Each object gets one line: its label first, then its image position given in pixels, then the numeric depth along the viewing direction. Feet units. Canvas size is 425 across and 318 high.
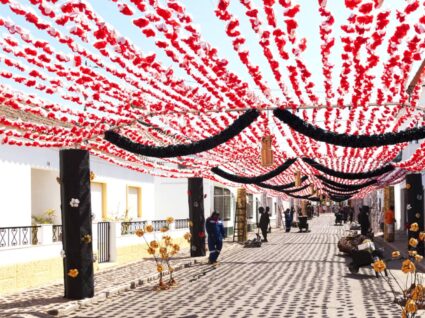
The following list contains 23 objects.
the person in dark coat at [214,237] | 69.92
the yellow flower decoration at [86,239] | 44.55
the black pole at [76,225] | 44.01
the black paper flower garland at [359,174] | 70.08
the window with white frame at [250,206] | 171.88
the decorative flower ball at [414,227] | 32.24
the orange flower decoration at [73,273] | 43.68
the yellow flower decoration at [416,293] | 25.59
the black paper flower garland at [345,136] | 38.91
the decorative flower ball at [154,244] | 46.58
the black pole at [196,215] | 77.30
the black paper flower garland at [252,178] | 67.81
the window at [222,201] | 126.41
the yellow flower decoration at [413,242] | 29.44
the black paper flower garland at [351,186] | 93.77
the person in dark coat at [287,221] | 159.12
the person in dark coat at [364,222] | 110.01
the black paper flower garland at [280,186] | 94.81
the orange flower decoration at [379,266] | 29.30
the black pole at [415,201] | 75.00
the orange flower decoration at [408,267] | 26.24
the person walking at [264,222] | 113.50
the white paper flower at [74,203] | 44.34
